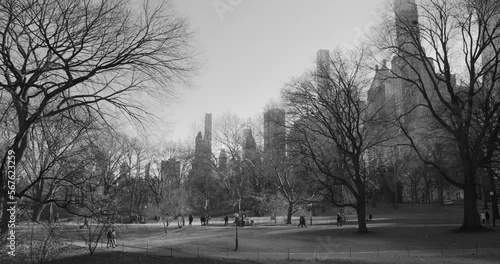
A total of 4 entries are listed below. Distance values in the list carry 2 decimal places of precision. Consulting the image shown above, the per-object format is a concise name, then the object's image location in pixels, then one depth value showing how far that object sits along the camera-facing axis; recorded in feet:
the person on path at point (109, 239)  72.42
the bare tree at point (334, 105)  96.53
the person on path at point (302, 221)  122.32
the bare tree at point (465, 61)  82.69
